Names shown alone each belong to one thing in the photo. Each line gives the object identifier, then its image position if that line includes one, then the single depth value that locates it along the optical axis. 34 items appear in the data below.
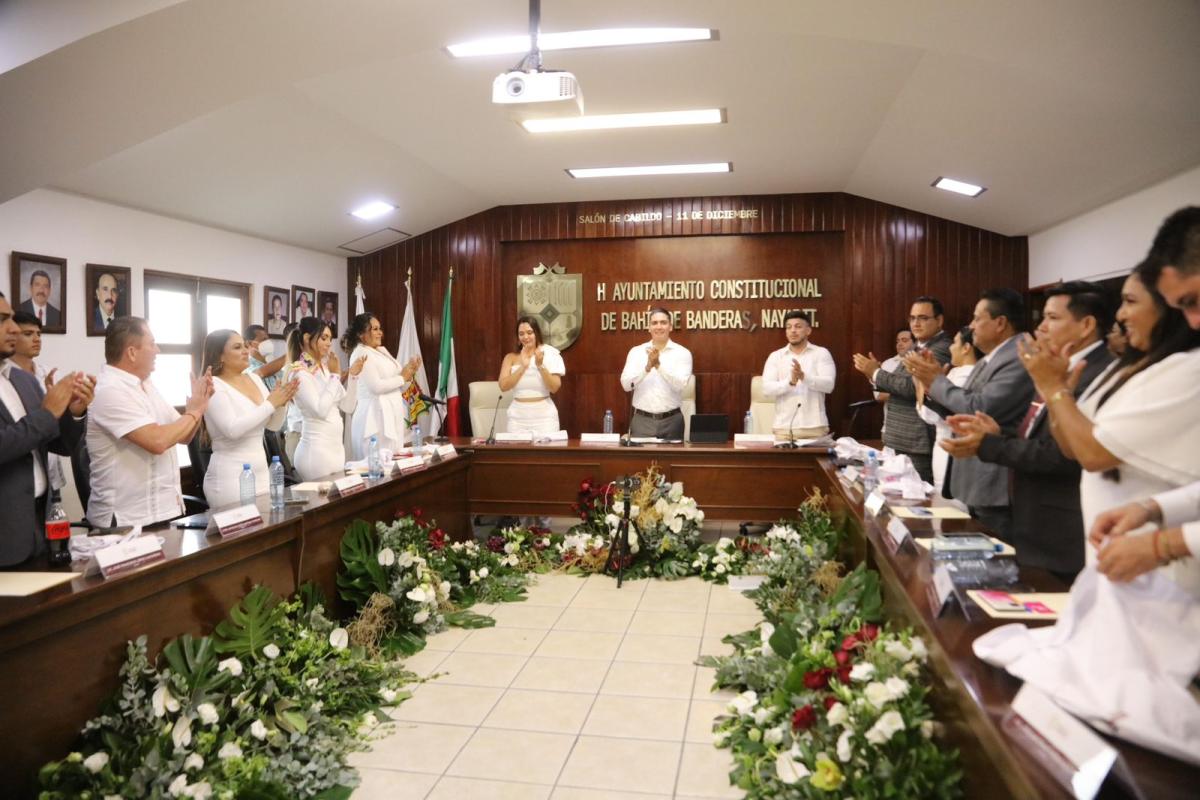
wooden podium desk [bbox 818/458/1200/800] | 1.09
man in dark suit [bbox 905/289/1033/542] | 2.75
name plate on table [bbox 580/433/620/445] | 5.50
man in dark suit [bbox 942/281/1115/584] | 2.20
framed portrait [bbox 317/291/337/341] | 7.47
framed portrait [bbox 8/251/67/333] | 4.37
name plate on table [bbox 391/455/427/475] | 4.26
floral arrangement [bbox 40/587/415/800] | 2.01
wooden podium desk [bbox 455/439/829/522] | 5.12
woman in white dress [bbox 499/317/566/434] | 5.66
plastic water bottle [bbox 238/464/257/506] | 3.29
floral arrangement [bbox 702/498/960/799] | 1.68
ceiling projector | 3.28
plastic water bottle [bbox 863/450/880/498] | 3.49
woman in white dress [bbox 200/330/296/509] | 3.31
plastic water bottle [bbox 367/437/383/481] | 4.07
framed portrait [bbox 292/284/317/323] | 7.02
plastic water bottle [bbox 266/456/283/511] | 3.26
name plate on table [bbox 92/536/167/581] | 2.18
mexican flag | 7.60
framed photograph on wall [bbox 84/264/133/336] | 4.86
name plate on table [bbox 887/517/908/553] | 2.42
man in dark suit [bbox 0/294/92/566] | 2.36
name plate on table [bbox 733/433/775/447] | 5.29
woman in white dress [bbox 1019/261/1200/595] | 1.35
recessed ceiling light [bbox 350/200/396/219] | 6.66
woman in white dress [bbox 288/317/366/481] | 4.08
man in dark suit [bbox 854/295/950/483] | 4.21
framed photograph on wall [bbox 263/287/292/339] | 6.57
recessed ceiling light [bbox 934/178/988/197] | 5.82
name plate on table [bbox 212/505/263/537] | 2.71
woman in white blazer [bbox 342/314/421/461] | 5.12
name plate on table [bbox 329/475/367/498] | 3.61
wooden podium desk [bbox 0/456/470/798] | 1.85
